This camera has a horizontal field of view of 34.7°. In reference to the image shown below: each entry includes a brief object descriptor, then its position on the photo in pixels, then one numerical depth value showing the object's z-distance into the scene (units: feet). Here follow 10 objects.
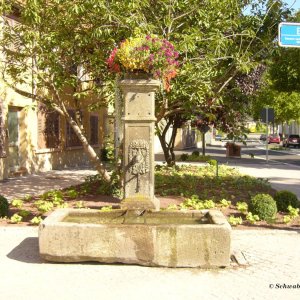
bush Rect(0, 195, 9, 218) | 28.35
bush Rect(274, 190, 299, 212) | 30.66
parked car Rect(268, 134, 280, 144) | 202.61
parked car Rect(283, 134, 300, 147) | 166.37
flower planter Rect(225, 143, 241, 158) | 101.89
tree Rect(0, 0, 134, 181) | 32.53
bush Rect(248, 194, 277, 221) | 28.22
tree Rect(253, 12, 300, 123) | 55.29
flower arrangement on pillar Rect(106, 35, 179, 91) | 22.74
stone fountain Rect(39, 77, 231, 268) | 19.03
